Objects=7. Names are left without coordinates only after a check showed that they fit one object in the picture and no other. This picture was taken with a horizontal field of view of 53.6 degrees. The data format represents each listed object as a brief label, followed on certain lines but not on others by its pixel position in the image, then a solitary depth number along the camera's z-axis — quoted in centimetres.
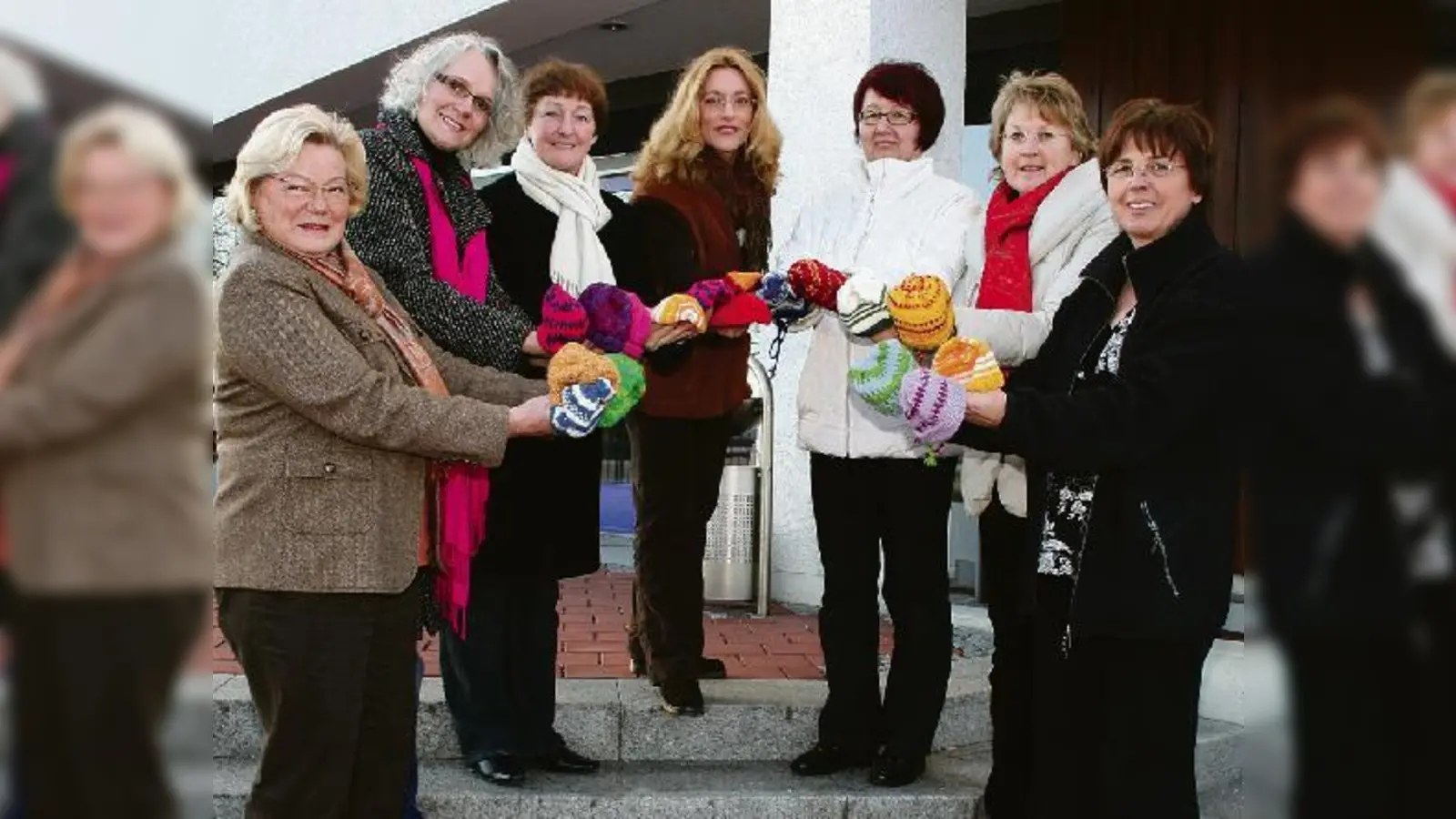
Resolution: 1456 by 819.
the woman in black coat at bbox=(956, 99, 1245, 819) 194
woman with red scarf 299
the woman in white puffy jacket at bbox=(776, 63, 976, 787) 339
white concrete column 559
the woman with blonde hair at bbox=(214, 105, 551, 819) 212
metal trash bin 561
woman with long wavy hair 366
